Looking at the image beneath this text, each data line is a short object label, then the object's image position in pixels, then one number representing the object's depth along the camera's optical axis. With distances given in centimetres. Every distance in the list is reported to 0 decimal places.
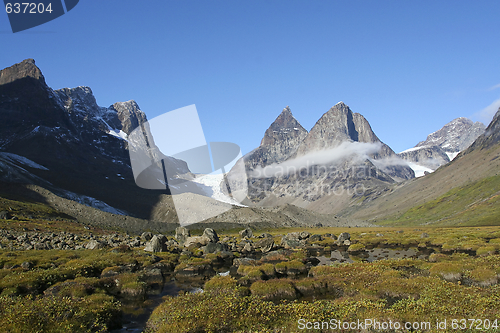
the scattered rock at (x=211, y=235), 8925
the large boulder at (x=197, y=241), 8450
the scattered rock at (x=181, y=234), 11419
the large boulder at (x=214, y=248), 7267
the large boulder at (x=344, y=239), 9425
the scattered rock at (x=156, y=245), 7312
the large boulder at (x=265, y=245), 7950
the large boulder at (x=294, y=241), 8544
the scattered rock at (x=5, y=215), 11391
